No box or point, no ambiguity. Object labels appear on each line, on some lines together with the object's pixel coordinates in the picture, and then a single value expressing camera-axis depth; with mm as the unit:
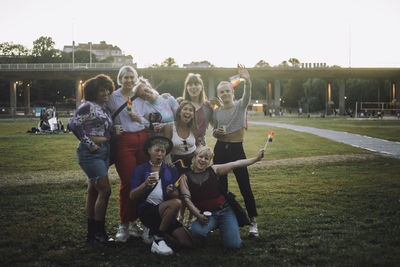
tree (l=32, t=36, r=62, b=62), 114469
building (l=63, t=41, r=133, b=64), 158175
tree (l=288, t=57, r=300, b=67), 146188
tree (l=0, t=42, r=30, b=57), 113588
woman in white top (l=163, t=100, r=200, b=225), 5090
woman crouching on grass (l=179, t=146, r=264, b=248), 4730
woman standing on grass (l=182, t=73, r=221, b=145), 5375
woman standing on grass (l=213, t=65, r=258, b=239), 5246
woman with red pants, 4918
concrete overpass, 67000
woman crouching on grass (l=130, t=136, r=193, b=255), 4594
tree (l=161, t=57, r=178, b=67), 139225
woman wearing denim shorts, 4555
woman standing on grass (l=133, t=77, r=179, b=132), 4988
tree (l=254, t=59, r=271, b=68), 162925
